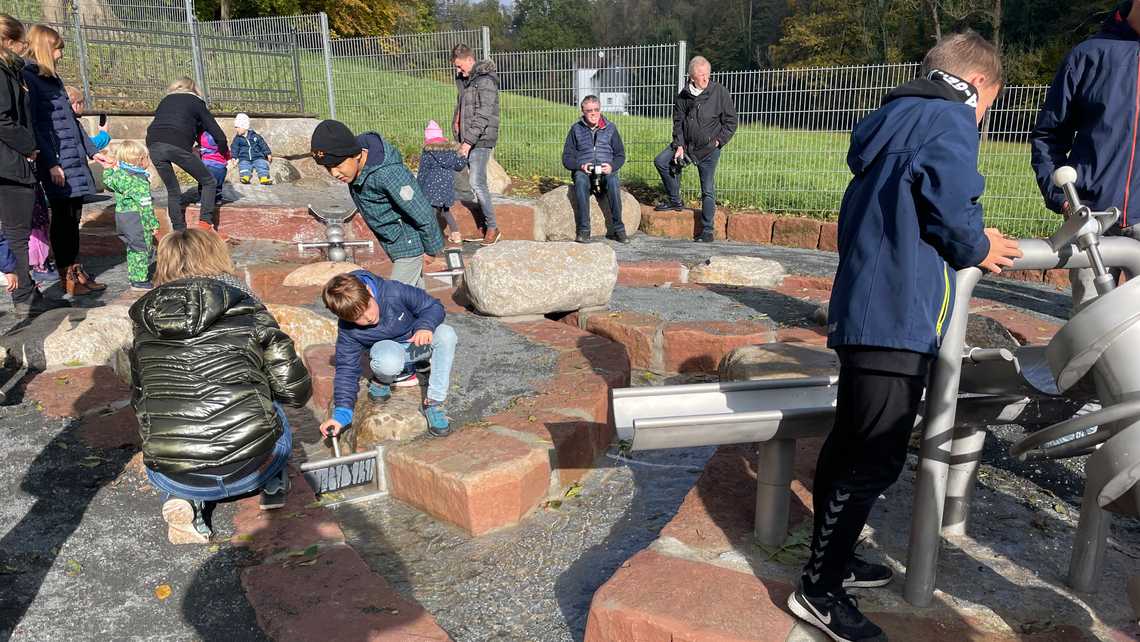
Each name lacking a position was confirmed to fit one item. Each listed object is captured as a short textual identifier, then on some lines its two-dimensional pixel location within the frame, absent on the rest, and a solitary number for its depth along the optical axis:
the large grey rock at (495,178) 9.18
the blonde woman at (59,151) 5.07
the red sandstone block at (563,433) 3.14
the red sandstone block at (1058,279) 6.17
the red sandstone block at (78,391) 3.57
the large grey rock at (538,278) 4.65
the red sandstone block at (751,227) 8.00
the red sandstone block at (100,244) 6.84
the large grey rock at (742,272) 5.79
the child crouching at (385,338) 3.21
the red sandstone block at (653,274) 5.95
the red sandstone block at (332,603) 1.98
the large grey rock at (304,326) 4.37
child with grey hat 9.44
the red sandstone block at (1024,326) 3.99
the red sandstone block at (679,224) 8.30
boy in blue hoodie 1.68
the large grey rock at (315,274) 5.41
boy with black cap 4.00
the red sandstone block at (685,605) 1.76
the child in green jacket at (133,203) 5.46
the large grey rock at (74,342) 4.06
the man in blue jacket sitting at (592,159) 7.86
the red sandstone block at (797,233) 7.69
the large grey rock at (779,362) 3.22
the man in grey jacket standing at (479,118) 7.35
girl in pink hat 7.14
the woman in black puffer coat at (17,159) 4.39
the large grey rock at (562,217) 8.16
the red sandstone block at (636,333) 4.47
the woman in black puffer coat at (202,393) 2.56
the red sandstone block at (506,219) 7.95
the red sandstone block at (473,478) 2.81
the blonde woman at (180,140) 6.43
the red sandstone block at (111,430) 3.25
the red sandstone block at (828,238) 7.59
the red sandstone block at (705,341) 4.25
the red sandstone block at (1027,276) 6.36
